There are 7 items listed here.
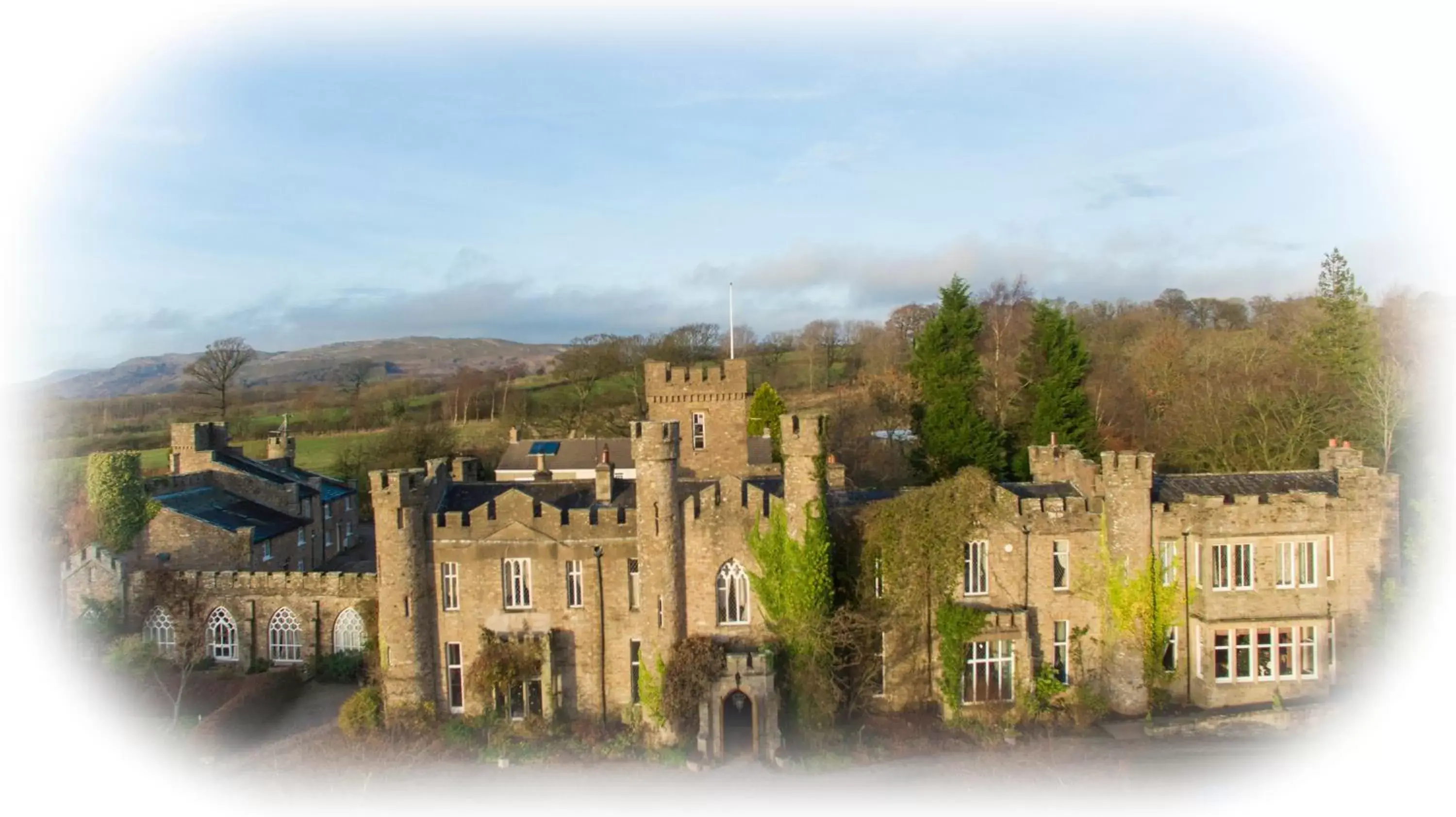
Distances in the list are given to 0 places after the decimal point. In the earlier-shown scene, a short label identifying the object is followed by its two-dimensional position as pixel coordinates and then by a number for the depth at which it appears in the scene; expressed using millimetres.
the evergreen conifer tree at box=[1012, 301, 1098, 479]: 41281
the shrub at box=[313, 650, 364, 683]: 27844
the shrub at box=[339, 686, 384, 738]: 23234
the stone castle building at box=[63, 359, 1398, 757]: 23031
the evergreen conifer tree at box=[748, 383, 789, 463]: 49656
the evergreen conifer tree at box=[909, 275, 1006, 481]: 39875
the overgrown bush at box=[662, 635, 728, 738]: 21922
